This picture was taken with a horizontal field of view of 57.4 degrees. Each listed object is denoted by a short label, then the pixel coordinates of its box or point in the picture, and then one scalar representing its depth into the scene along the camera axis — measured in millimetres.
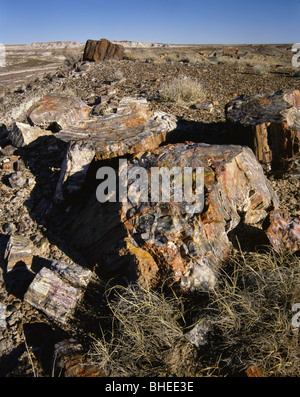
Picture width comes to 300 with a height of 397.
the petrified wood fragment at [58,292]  2391
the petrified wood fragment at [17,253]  2713
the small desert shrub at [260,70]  8378
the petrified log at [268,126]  3178
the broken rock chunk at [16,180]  3549
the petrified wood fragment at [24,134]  3955
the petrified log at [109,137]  3178
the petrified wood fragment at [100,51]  10078
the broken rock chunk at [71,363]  1891
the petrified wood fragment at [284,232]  2641
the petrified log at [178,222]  2303
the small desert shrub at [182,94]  5645
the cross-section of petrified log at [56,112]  4035
